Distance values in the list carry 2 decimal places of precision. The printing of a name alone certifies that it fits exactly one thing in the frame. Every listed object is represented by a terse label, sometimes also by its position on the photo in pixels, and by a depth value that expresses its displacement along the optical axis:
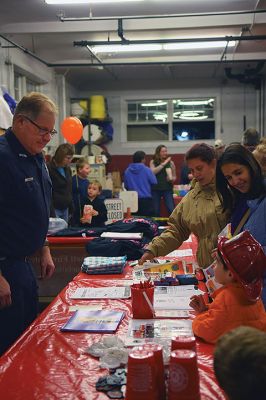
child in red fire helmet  1.57
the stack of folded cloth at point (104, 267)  2.84
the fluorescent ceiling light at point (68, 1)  5.07
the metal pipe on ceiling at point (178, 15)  5.86
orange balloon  7.32
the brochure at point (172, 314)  1.96
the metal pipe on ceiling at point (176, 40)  6.46
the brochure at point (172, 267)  2.70
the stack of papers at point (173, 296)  2.08
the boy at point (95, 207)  4.95
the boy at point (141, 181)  7.80
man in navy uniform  2.17
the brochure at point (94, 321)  1.85
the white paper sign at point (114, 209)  4.80
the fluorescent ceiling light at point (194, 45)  7.42
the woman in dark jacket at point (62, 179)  5.75
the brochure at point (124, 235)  3.56
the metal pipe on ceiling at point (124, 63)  8.60
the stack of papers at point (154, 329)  1.70
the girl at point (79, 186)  5.77
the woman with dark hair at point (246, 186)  2.10
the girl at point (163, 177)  8.74
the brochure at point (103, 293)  2.32
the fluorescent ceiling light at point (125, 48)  7.49
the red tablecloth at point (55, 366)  1.35
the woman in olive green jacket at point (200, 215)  2.58
